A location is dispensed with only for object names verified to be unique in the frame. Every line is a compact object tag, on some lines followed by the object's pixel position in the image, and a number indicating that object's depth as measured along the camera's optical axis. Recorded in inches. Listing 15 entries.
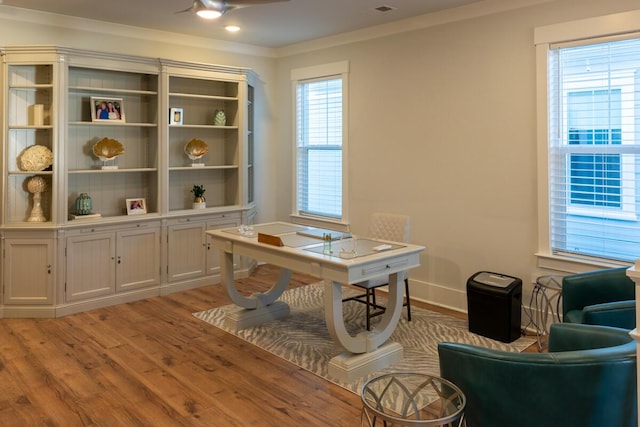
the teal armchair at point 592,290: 122.5
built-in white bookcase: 177.2
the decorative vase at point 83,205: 190.2
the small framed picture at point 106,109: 193.0
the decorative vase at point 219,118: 225.6
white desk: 126.3
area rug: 139.0
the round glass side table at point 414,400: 73.5
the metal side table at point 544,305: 146.2
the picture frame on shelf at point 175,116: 211.3
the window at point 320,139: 226.7
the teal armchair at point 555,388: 73.2
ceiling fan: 119.6
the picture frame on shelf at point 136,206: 203.3
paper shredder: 152.2
